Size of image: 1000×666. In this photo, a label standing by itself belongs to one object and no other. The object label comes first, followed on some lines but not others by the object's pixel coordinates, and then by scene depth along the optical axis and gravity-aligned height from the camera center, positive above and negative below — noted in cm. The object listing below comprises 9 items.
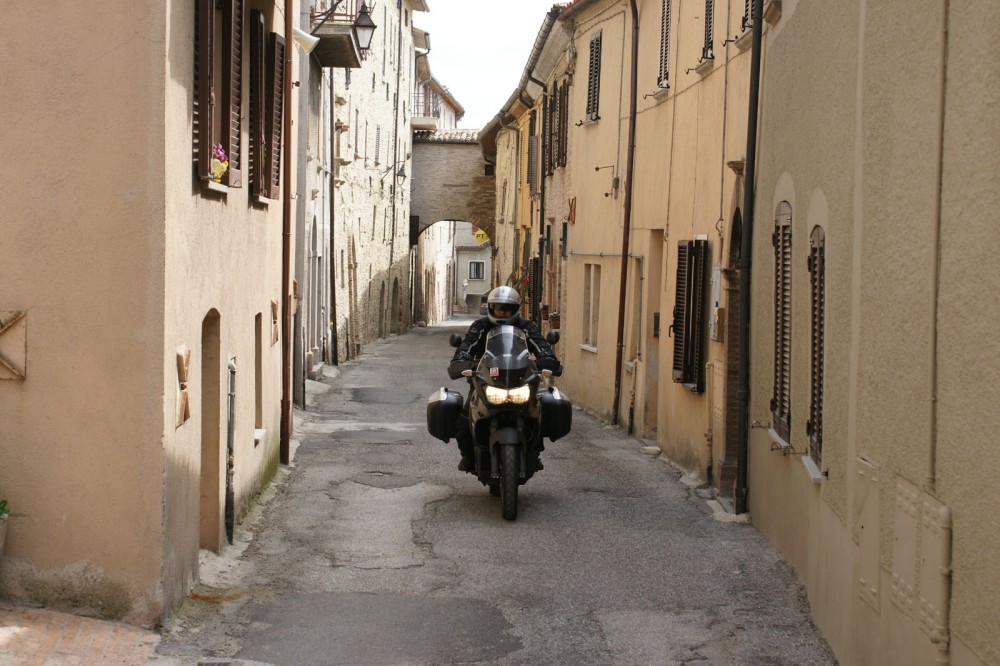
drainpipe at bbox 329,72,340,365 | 2624 +19
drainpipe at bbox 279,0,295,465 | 1251 -3
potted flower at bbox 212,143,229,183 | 807 +65
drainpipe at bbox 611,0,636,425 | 1766 +115
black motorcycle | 1057 -117
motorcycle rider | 1138 -61
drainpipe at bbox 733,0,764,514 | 1069 -24
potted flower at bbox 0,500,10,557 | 673 -130
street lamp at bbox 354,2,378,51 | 2070 +383
